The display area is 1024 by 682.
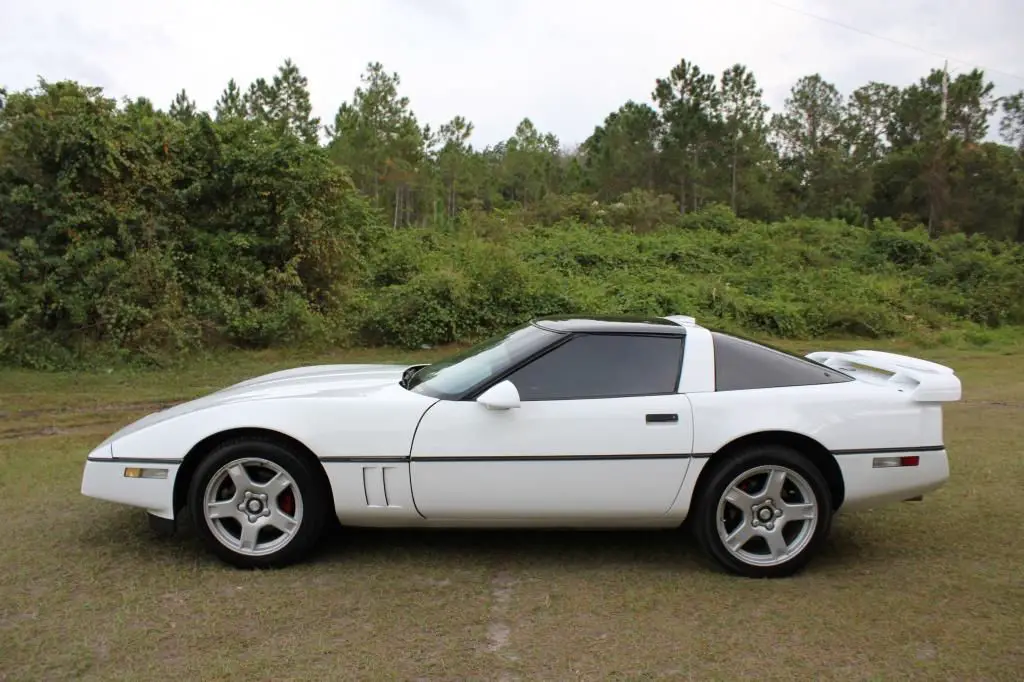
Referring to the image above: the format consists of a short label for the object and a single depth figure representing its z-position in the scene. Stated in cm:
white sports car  388
